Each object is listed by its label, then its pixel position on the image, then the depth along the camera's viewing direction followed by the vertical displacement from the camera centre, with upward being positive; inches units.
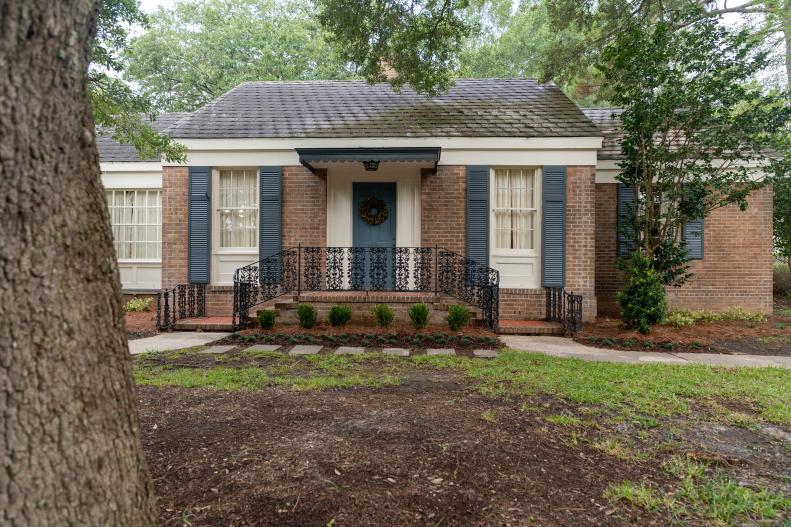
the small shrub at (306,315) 299.4 -33.8
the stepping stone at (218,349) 251.0 -49.6
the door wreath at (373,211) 381.7 +52.1
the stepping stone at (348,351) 248.6 -49.7
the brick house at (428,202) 353.4 +58.5
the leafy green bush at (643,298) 298.5 -19.7
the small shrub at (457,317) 295.1 -33.8
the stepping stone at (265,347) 256.7 -49.4
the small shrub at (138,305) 413.8 -38.3
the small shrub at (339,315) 302.7 -33.9
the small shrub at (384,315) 298.7 -33.1
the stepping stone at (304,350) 246.6 -49.4
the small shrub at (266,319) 298.2 -36.6
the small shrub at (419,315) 295.7 -32.7
